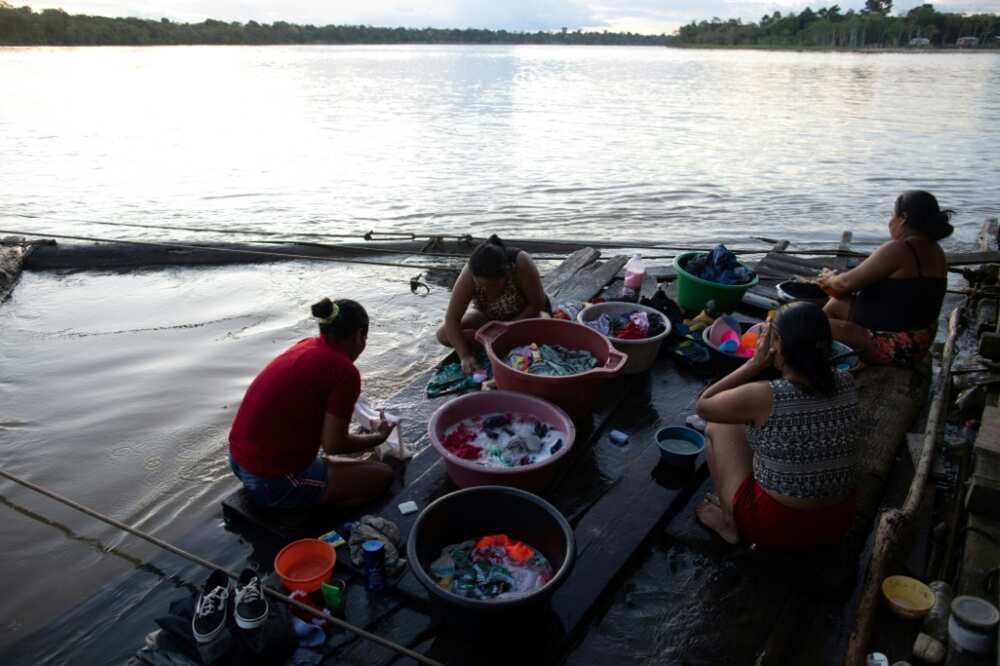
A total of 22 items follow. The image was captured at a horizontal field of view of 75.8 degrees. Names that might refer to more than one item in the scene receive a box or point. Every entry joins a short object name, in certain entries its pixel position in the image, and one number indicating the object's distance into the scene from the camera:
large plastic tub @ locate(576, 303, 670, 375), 4.32
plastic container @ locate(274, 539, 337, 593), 2.75
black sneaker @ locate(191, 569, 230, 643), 2.31
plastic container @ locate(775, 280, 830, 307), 5.19
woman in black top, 4.11
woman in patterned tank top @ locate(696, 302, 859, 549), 2.51
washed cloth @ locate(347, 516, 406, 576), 2.83
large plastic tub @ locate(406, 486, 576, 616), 2.33
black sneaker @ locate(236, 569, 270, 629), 2.37
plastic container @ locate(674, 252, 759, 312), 5.20
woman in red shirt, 2.98
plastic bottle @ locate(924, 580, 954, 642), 2.62
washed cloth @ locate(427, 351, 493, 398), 4.50
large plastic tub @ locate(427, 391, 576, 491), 3.09
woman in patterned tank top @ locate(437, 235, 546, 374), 4.52
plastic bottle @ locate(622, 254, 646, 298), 5.82
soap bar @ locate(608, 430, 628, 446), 3.75
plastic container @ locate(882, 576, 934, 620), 2.68
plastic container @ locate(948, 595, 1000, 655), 2.38
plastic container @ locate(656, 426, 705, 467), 3.44
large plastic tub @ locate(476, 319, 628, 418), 3.68
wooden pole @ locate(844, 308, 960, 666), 2.42
